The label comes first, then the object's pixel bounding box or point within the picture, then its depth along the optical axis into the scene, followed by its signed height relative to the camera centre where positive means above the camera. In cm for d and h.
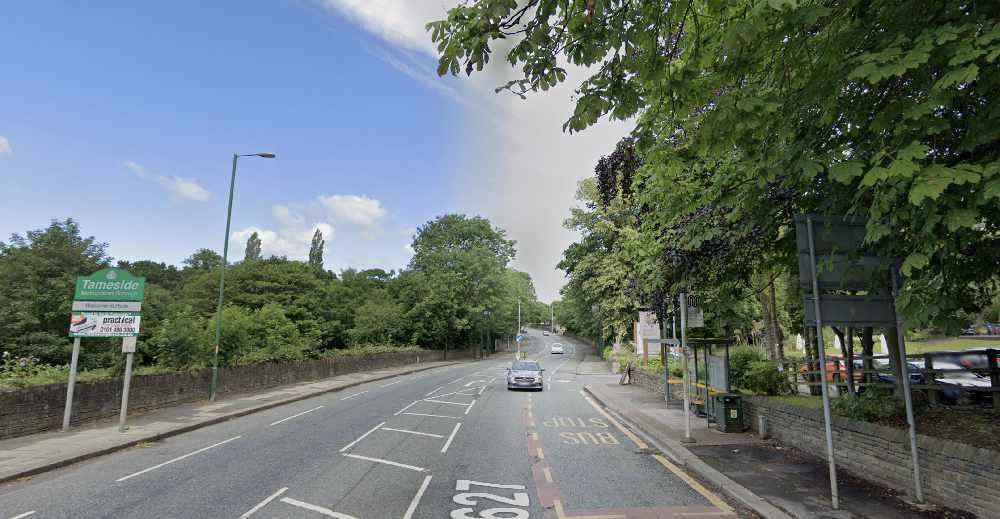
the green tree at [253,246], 9062 +1553
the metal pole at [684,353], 1104 -35
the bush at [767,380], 1243 -97
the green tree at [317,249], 8331 +1398
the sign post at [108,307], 1359 +65
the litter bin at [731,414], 1212 -175
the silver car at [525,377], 2412 -188
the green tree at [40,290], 2703 +233
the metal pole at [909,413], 653 -94
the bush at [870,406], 806 -106
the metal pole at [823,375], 646 -46
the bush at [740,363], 1612 -75
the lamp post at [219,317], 1892 +62
